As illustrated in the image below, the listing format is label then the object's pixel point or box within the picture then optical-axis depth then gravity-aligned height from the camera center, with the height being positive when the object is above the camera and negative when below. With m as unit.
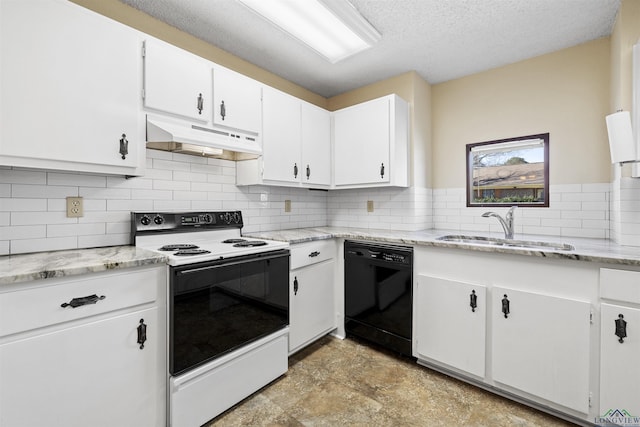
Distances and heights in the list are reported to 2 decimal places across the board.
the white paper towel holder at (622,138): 1.61 +0.40
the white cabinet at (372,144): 2.63 +0.63
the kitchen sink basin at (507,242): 1.99 -0.23
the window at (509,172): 2.47 +0.35
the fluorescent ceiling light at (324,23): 1.79 +1.25
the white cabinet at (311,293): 2.25 -0.66
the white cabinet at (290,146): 2.41 +0.59
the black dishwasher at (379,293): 2.23 -0.66
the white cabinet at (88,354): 1.13 -0.61
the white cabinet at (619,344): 1.42 -0.66
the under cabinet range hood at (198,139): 1.72 +0.46
